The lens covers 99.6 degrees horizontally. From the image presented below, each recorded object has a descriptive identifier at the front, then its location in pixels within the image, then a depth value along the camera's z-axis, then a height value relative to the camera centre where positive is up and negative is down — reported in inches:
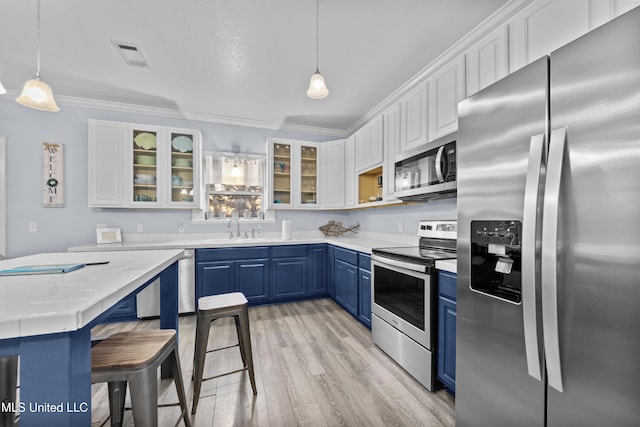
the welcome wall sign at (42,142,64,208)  129.0 +18.6
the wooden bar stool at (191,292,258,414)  63.9 -27.6
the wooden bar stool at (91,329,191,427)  38.9 -22.3
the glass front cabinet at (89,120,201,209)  128.1 +23.7
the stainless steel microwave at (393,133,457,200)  81.0 +13.8
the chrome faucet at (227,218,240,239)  156.4 -6.9
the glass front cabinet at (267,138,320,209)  157.3 +24.0
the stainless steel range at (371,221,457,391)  71.9 -25.9
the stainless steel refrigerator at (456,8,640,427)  32.2 -3.5
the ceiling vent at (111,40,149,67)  92.2 +57.4
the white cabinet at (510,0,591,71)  54.7 +40.8
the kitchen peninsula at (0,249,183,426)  25.9 -13.0
